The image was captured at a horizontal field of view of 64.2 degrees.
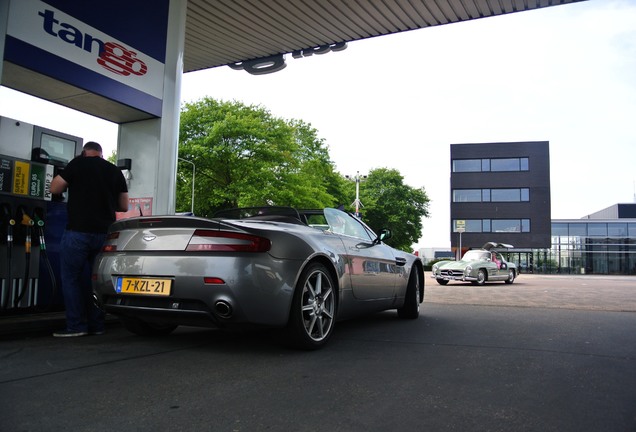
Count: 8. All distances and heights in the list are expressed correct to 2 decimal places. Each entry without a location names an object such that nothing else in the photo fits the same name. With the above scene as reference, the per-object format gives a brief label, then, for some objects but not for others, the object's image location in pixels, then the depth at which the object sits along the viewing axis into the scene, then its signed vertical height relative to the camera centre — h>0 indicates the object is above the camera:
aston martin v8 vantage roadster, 3.88 -0.17
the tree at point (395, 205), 56.42 +6.03
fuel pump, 5.42 +0.31
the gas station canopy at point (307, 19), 8.16 +4.10
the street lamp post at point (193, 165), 32.75 +5.71
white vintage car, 20.59 -0.36
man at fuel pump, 4.98 +0.27
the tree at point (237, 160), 32.56 +6.25
